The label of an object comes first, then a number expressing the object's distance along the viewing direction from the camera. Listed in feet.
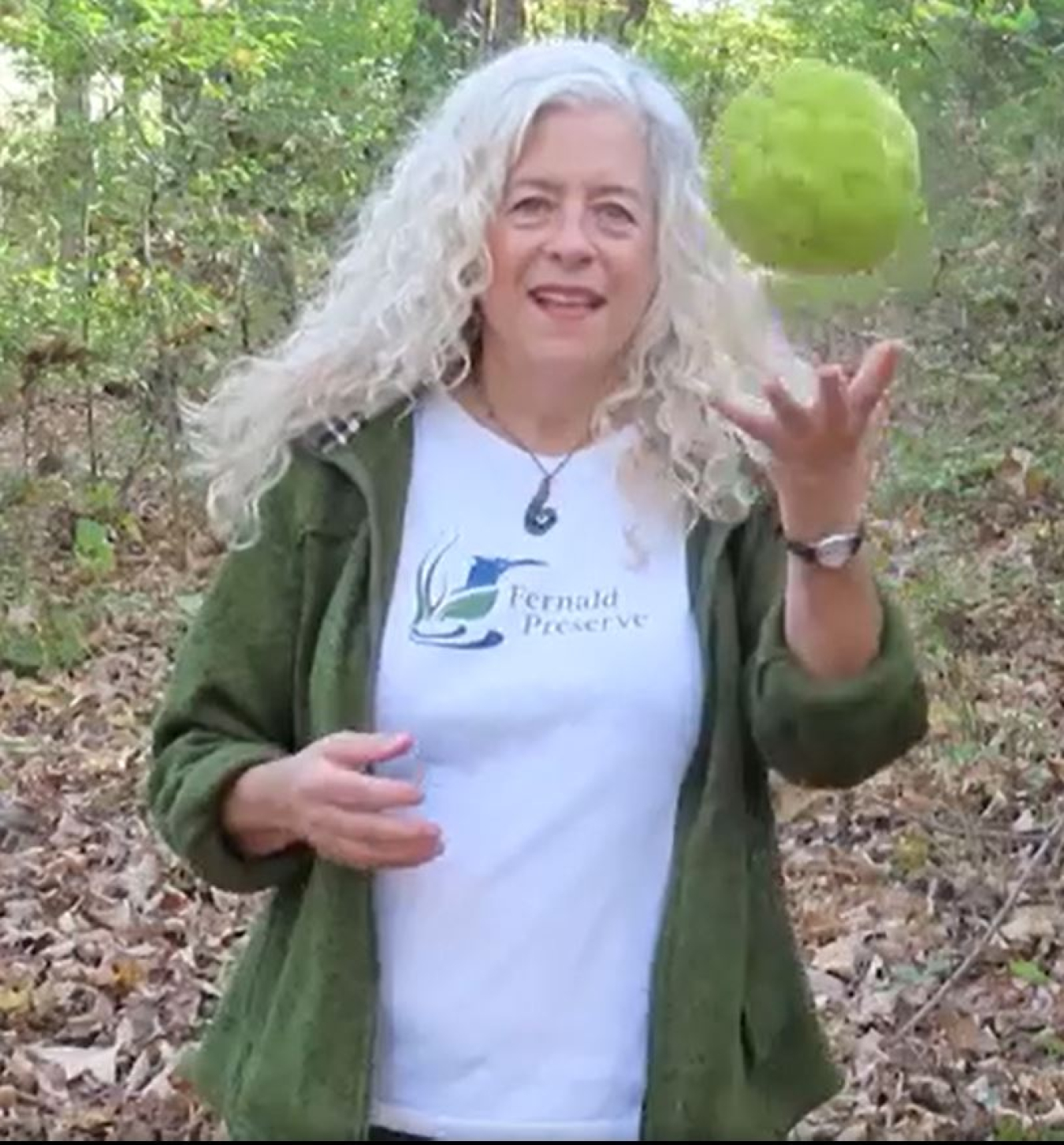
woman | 7.33
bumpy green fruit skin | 7.11
